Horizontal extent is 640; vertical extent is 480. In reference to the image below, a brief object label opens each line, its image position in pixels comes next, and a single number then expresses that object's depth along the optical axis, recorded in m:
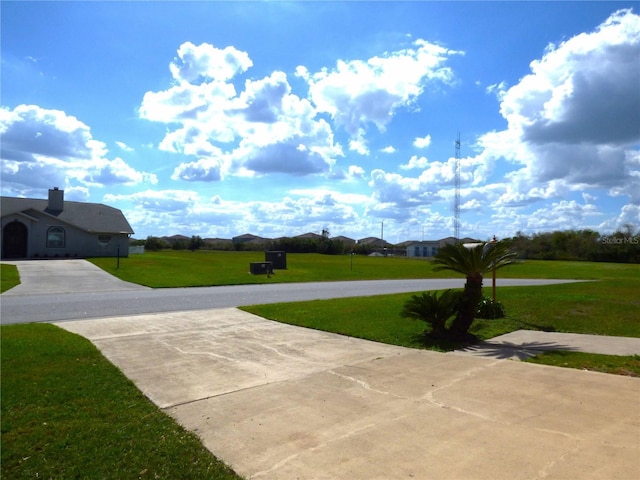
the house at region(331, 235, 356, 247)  136.15
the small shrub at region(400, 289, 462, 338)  9.83
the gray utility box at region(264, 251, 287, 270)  33.34
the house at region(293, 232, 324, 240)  97.53
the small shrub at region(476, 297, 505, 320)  12.46
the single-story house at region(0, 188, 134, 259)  38.19
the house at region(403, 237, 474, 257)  94.05
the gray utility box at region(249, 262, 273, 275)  29.47
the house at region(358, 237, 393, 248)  132.62
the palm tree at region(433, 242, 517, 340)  9.83
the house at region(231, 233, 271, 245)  131.06
